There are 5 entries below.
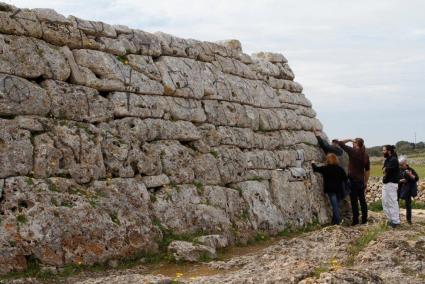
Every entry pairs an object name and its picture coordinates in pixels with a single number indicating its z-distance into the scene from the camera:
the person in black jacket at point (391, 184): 15.23
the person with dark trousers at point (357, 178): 16.59
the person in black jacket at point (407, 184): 16.61
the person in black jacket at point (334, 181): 16.70
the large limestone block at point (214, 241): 11.42
